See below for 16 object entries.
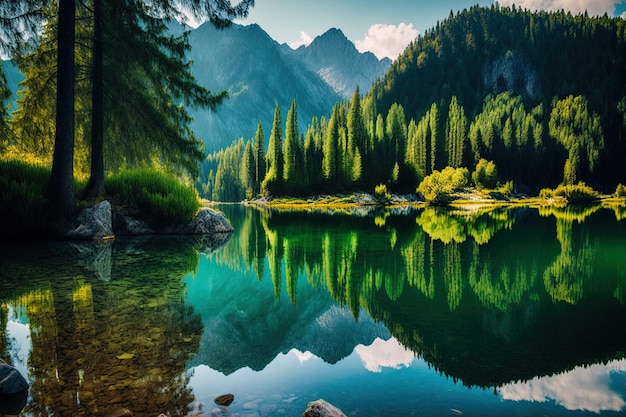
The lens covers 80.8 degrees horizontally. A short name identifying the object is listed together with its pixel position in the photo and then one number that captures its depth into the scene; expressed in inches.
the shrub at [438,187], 3088.1
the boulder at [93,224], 656.4
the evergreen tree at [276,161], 3444.9
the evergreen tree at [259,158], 3837.4
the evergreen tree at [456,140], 4379.9
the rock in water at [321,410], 147.8
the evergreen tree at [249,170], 4104.3
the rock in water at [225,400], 175.8
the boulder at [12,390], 156.3
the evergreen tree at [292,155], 3341.5
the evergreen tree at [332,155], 3267.7
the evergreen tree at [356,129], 3390.7
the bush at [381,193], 3221.5
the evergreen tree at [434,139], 4229.8
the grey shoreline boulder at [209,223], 863.6
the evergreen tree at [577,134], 4571.9
